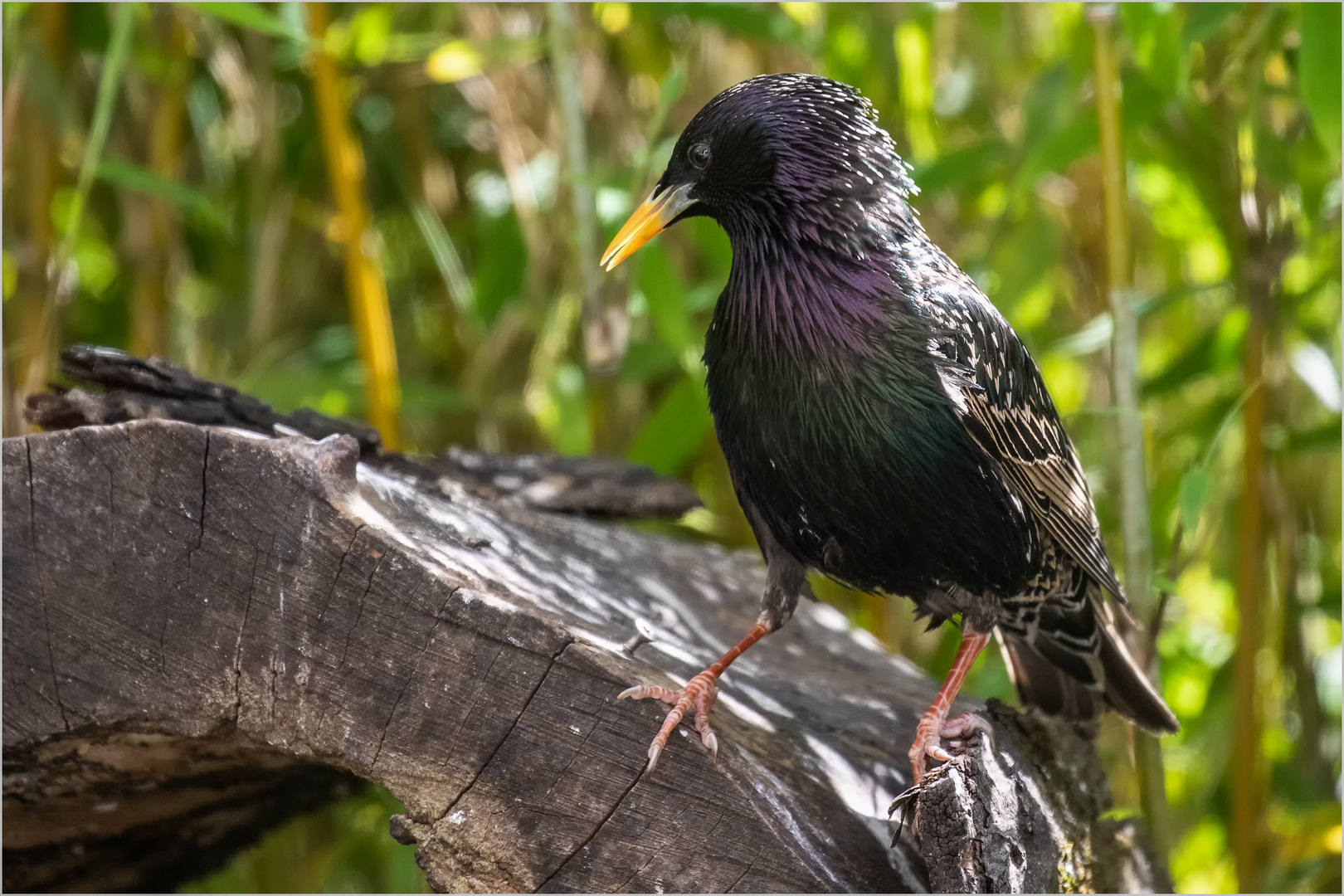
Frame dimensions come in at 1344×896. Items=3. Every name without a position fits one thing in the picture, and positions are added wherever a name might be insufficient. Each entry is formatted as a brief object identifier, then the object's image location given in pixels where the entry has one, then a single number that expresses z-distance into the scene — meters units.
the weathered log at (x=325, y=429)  3.97
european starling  3.89
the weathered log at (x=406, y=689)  3.38
